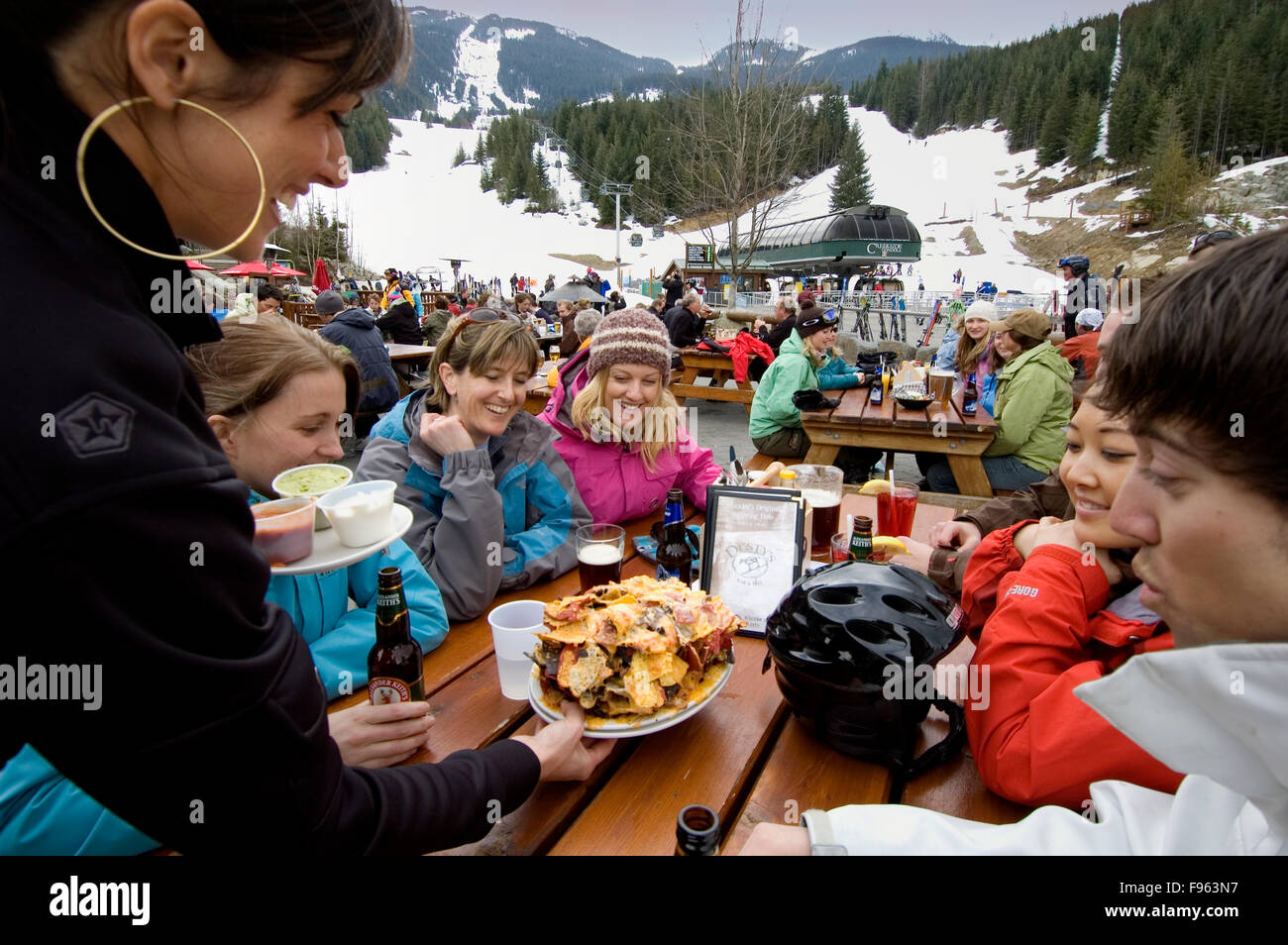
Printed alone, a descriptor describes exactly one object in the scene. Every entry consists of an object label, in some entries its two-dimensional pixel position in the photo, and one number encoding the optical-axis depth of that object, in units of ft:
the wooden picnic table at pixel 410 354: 32.71
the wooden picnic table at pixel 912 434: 16.76
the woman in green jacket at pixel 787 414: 19.34
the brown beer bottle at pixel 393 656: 4.67
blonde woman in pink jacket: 10.08
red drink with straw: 8.63
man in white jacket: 2.72
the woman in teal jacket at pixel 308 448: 5.36
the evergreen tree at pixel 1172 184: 138.62
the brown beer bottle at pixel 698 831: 3.09
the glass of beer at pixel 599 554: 6.61
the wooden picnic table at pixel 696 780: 3.98
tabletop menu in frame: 6.40
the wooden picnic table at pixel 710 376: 31.70
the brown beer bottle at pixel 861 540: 6.20
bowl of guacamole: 5.48
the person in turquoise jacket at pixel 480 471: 6.92
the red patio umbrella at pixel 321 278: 67.62
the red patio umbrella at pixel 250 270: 54.70
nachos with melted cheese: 4.52
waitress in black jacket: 1.94
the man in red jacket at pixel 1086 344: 17.01
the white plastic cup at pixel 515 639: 5.16
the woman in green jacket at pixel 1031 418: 16.28
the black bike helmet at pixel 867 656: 4.35
